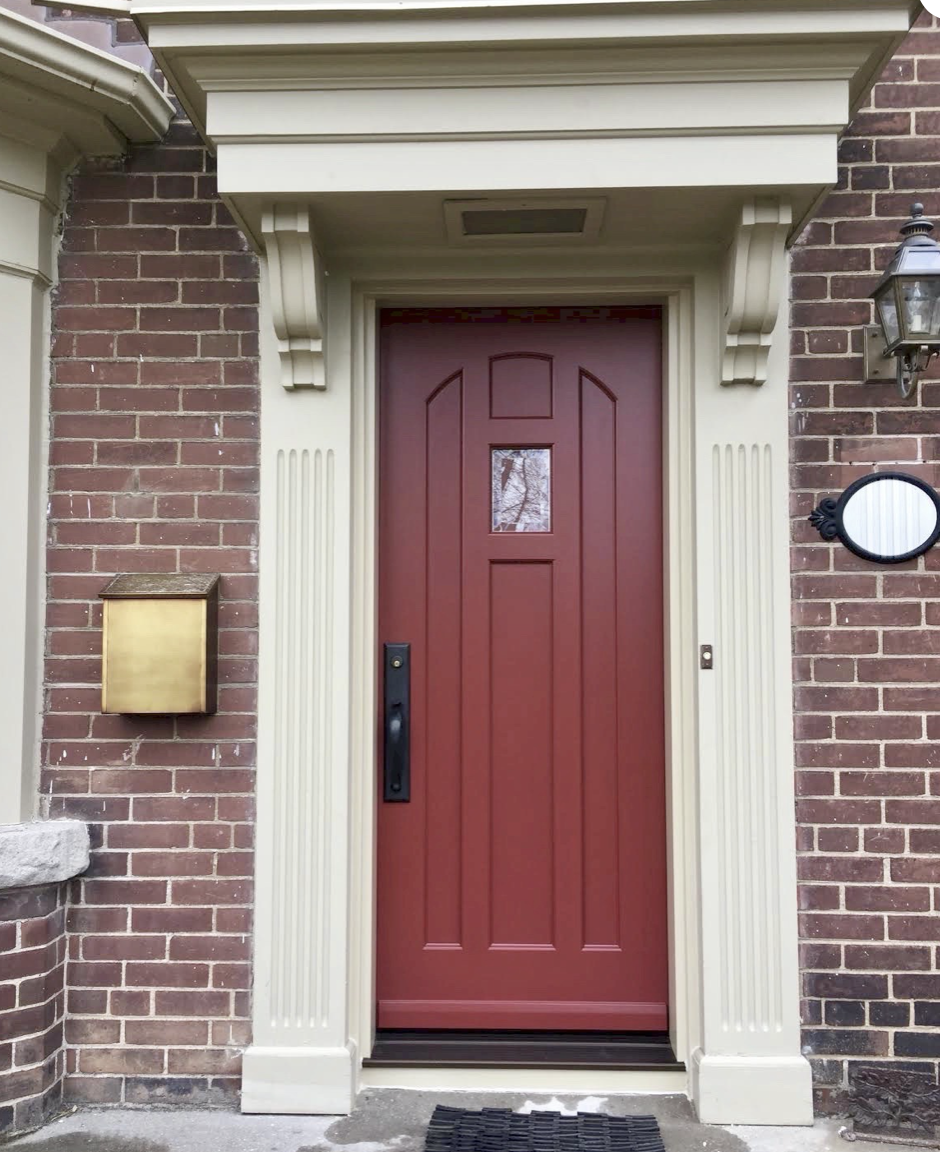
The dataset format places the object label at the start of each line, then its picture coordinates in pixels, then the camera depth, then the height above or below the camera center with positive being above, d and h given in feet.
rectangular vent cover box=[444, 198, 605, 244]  9.49 +4.07
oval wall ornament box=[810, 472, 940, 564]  10.18 +1.24
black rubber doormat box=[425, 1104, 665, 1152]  9.21 -4.44
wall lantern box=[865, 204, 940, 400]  9.25 +3.16
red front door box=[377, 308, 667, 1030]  10.84 -0.20
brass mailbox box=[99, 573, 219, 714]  9.92 -0.04
